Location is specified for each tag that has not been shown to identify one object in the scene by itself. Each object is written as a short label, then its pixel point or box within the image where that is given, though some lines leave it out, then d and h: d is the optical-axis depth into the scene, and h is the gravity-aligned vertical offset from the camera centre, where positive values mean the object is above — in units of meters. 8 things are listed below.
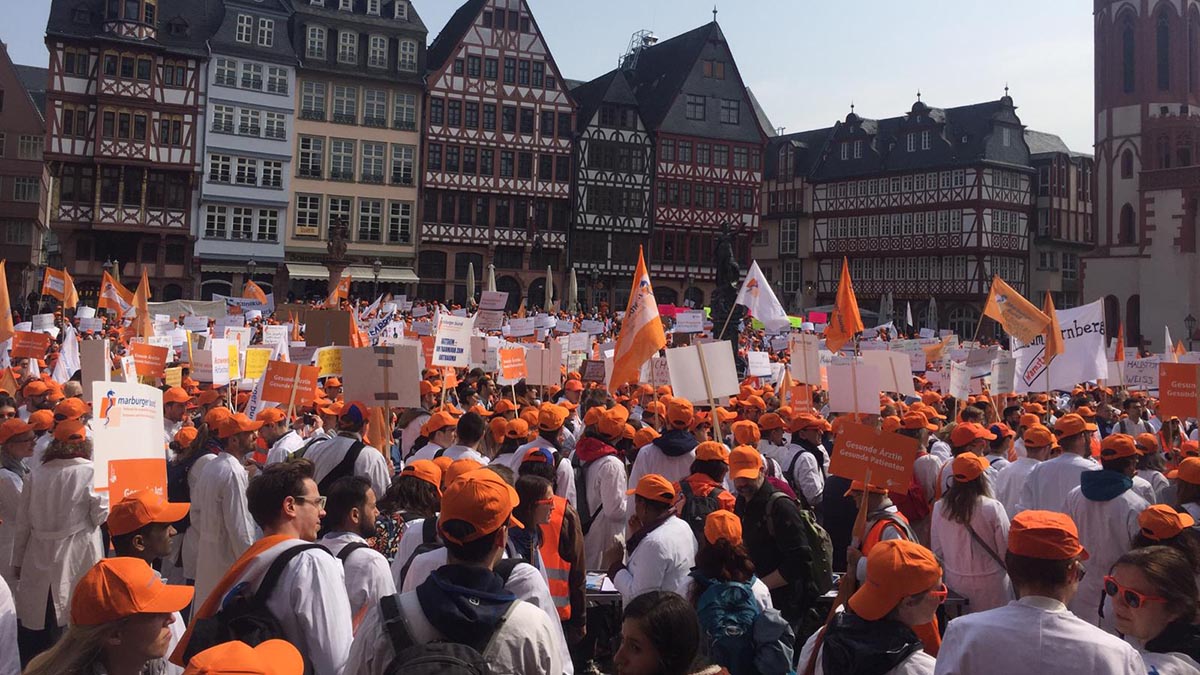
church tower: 53.50 +11.87
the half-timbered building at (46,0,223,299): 46.03 +10.11
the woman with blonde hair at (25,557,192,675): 3.07 -0.78
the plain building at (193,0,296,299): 49.16 +10.31
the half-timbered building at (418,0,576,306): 53.81 +11.37
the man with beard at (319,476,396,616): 4.43 -0.78
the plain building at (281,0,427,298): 51.62 +11.65
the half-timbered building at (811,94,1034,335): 59.88 +10.62
